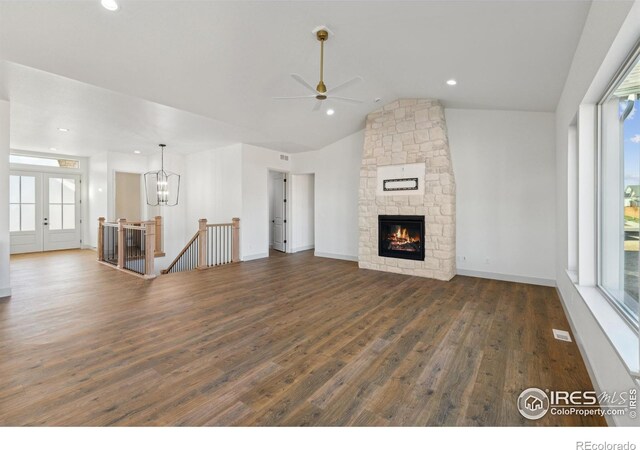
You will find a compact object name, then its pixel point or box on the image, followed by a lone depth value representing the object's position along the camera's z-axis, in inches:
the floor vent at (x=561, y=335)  116.1
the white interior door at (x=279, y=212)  347.3
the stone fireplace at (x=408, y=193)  213.2
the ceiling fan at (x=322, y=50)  131.0
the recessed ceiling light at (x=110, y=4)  105.8
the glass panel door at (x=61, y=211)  332.5
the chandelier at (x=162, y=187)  302.5
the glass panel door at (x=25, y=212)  309.1
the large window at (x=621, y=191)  79.4
